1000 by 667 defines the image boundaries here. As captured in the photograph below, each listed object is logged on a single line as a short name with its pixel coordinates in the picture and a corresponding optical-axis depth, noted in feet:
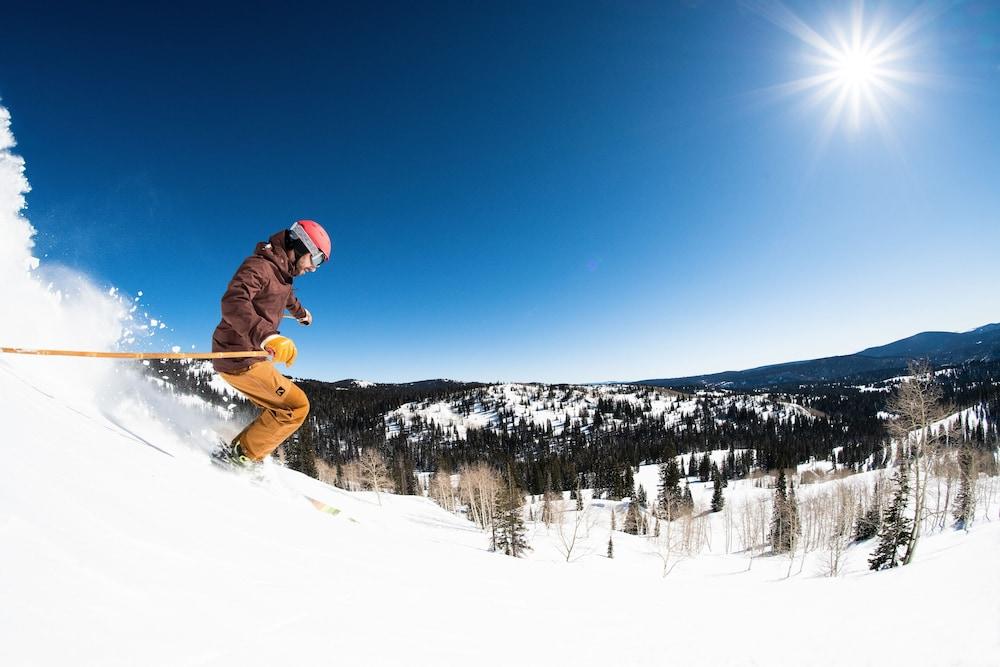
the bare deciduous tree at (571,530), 143.33
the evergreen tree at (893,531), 97.07
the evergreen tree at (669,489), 251.80
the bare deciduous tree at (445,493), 217.77
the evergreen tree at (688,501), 240.94
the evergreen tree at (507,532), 115.75
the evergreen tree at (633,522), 239.09
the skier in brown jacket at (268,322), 16.46
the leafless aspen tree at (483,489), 166.65
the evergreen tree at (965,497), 163.02
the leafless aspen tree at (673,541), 146.96
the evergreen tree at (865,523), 153.48
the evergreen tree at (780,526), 182.25
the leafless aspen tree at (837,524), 117.50
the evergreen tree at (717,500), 293.43
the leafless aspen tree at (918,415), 57.41
